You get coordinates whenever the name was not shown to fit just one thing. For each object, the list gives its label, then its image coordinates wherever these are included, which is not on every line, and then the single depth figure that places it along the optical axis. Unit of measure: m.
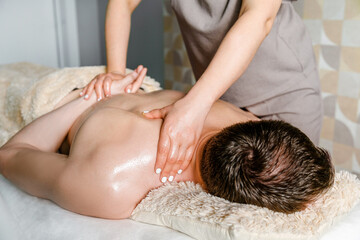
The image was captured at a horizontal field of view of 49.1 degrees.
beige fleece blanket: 1.51
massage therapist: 1.32
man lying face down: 0.88
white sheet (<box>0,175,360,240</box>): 0.89
